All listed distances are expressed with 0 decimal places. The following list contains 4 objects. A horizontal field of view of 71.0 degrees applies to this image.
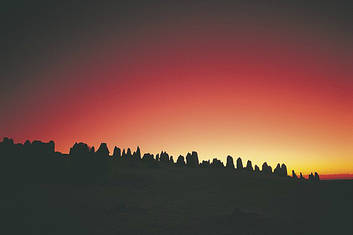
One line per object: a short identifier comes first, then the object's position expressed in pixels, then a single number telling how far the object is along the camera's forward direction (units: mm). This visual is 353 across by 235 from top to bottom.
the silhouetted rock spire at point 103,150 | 55147
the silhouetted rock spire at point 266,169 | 89250
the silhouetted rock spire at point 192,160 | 84250
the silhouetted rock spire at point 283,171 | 89250
